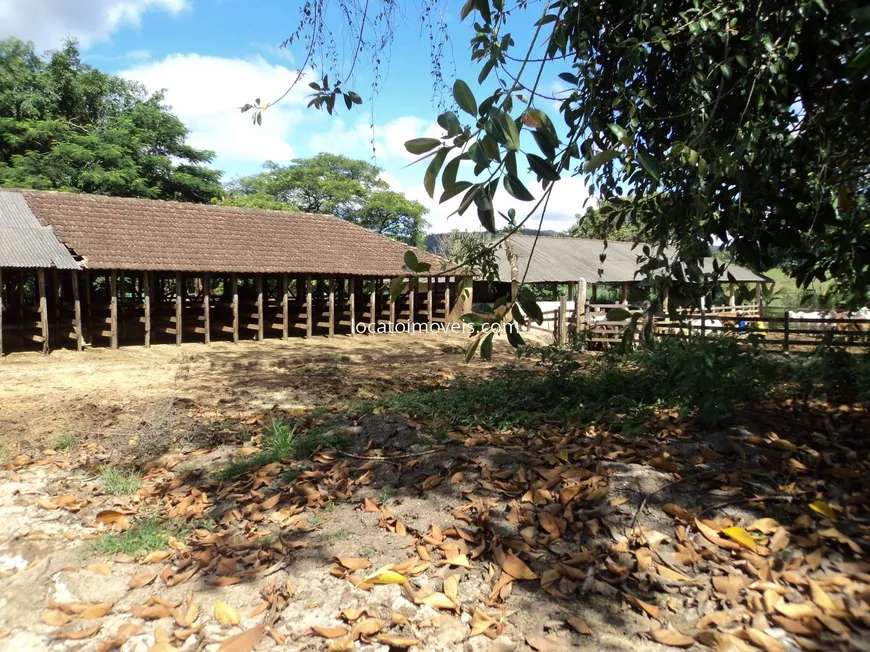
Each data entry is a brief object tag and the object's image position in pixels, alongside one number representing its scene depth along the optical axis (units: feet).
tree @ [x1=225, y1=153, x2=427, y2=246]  127.65
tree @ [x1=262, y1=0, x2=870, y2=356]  11.55
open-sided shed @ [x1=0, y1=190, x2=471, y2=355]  53.31
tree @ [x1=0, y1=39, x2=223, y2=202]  77.92
